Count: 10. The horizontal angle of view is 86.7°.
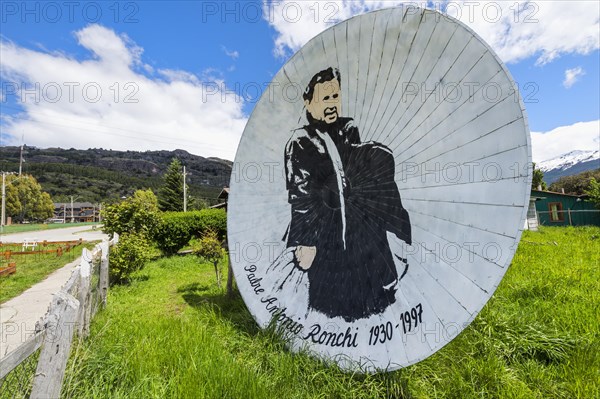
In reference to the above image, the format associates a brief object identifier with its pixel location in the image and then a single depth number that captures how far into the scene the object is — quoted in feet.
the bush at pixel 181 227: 43.70
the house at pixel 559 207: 77.00
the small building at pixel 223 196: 66.39
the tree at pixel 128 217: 33.76
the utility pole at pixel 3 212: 101.82
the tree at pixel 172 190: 126.31
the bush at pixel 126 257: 25.63
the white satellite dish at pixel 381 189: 8.29
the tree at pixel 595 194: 65.30
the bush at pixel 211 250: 23.91
